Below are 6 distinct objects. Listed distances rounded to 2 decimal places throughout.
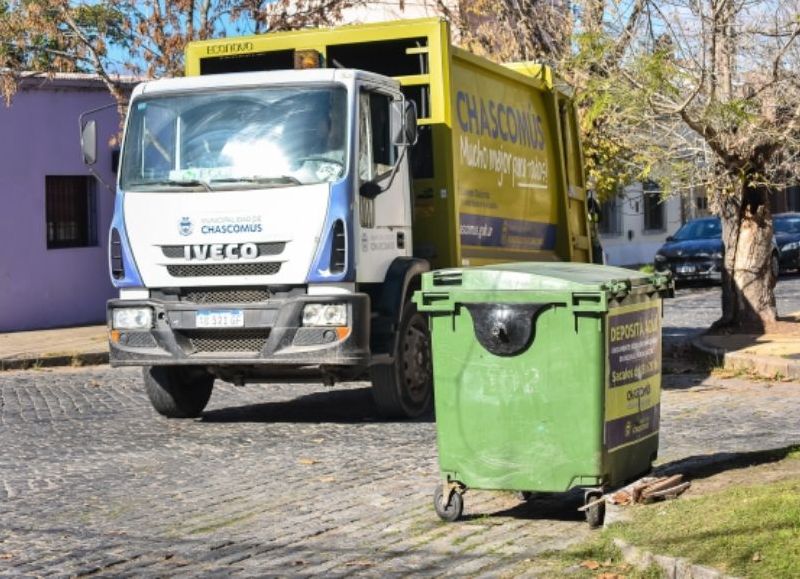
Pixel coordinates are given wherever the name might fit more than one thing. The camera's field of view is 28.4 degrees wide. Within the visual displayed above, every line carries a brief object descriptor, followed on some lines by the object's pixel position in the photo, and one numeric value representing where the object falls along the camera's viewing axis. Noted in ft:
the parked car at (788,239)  109.40
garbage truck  38.09
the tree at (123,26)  62.69
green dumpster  25.50
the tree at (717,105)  48.57
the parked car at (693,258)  96.58
